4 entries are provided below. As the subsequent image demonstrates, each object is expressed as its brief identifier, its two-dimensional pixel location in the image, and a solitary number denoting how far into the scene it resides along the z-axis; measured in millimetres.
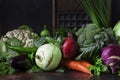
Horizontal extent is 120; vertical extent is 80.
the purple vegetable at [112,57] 1132
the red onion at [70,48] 1206
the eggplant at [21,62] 1197
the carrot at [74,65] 1187
